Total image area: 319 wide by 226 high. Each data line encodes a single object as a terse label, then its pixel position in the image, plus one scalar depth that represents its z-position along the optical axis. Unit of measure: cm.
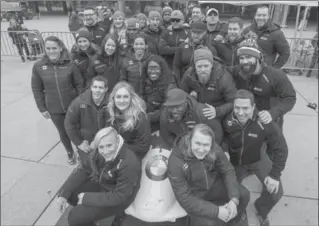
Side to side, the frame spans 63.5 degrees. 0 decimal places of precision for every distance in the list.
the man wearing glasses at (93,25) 512
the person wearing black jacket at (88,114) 311
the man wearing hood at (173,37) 515
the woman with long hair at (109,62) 394
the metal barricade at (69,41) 1066
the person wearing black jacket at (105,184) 242
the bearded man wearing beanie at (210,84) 307
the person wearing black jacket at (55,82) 349
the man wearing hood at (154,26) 532
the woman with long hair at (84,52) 390
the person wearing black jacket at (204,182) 238
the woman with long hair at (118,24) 503
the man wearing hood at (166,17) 641
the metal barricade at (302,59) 765
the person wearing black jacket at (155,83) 373
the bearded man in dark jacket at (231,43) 400
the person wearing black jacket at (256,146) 275
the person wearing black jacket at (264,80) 304
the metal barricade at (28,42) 909
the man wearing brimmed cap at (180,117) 281
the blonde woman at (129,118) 295
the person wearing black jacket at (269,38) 421
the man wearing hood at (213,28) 450
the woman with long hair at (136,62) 378
